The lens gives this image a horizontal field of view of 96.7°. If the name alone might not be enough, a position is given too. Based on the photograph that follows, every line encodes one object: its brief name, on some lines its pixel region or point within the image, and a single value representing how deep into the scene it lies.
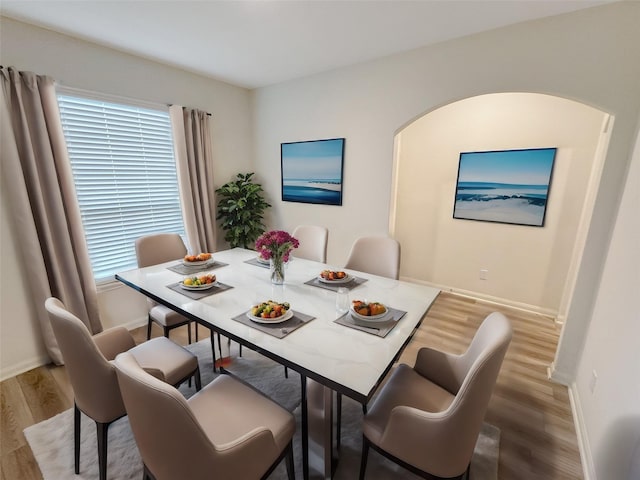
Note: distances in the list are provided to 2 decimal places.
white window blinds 2.49
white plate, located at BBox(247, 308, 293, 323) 1.35
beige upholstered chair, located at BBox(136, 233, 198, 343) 2.13
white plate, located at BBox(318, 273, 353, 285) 1.89
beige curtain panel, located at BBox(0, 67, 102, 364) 2.06
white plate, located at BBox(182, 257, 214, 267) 2.16
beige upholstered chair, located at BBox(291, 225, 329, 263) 2.67
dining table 1.10
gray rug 1.46
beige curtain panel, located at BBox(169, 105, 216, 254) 3.04
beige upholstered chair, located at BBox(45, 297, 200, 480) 1.14
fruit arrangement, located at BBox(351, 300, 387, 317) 1.38
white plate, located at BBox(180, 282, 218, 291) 1.72
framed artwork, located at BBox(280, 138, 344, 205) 3.17
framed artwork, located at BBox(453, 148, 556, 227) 3.07
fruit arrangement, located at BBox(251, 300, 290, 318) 1.38
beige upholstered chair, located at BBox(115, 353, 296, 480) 0.80
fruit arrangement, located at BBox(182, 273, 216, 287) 1.73
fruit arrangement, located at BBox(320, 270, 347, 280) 1.91
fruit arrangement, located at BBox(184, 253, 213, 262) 2.18
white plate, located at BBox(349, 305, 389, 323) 1.36
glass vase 1.84
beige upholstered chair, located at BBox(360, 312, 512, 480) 0.95
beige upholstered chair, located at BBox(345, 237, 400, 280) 2.25
